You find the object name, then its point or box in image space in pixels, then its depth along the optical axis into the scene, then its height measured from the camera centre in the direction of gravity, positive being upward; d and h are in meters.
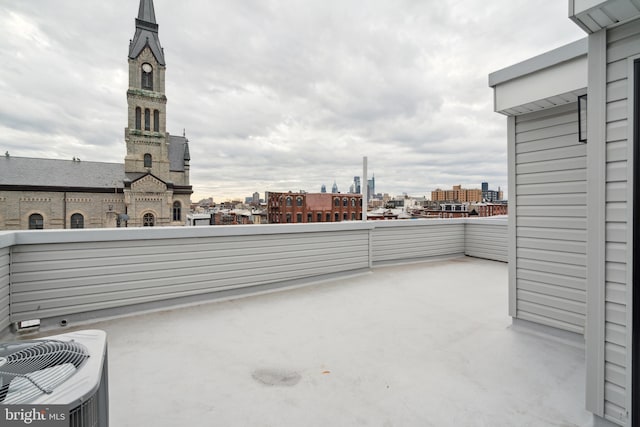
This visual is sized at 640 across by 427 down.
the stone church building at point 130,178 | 22.08 +2.69
